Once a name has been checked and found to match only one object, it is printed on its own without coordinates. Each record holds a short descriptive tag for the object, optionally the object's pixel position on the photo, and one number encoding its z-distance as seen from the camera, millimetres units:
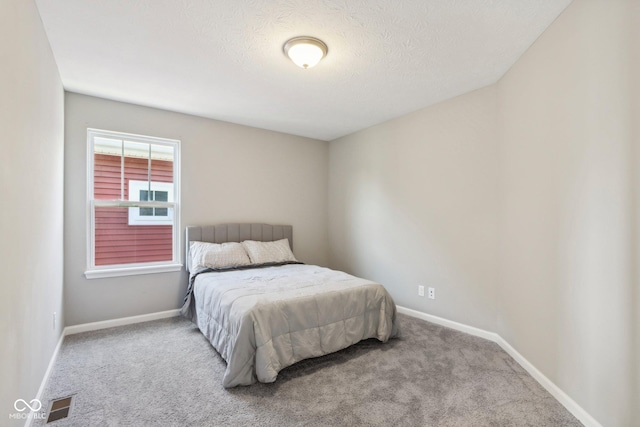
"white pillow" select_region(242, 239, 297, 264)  3665
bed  2059
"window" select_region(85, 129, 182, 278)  3166
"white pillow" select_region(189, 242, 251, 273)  3332
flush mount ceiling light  2082
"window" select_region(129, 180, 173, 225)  3383
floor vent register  1723
